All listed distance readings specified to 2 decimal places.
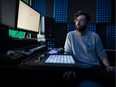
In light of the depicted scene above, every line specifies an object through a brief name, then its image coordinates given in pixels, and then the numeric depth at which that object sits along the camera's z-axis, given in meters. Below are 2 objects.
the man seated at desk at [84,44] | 1.00
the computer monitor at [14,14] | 0.74
